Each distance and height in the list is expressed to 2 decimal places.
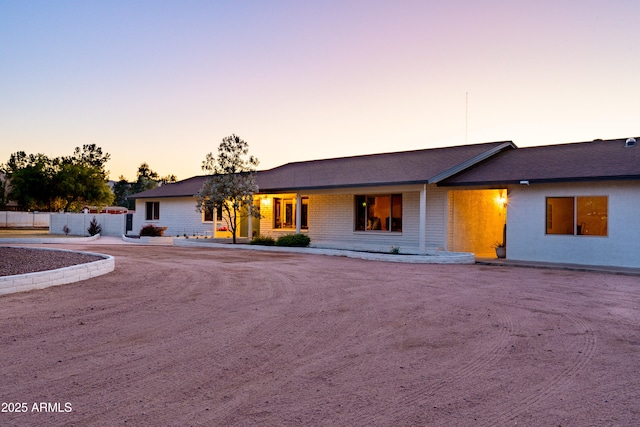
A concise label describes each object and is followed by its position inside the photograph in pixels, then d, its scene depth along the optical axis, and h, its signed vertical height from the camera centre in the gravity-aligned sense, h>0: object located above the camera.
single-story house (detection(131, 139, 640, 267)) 13.63 +0.40
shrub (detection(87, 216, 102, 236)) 28.91 -1.14
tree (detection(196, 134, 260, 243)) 20.83 +1.50
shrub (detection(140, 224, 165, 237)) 24.61 -1.11
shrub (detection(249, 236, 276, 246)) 20.44 -1.36
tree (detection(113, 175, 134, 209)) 75.50 +3.44
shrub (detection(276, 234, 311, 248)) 19.58 -1.28
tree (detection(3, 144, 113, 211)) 42.09 +2.37
